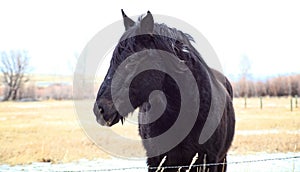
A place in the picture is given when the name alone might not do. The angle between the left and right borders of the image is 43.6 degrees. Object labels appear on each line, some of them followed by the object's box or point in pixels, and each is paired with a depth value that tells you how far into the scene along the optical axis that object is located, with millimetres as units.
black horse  3213
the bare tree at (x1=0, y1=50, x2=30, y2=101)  71750
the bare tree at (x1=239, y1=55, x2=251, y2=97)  48797
